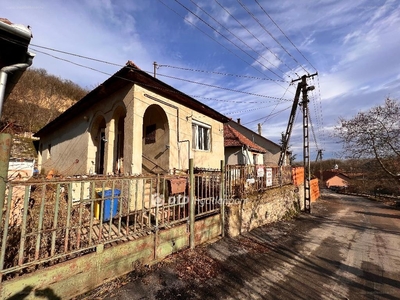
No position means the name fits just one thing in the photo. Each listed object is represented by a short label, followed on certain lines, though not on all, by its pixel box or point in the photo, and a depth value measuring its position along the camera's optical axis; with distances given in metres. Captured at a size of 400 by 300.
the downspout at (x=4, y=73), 2.85
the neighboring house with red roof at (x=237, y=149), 16.92
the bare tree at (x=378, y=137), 12.98
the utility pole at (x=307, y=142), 11.02
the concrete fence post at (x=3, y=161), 2.26
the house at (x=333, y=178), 43.37
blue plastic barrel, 4.89
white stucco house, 7.43
